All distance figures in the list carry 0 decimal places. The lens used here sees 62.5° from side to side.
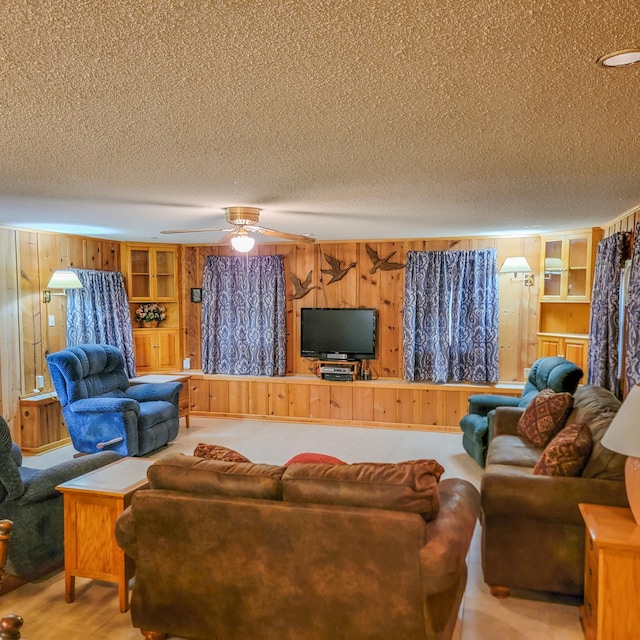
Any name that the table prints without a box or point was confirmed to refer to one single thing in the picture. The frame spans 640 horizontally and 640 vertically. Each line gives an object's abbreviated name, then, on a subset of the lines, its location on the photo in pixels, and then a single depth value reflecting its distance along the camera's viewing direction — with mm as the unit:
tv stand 6770
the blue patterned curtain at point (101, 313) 6137
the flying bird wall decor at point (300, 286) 7184
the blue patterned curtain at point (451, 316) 6445
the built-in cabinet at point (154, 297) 7195
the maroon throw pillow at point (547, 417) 3930
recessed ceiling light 1540
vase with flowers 7312
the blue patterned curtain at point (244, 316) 7191
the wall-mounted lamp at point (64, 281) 5656
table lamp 2221
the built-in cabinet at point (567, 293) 5531
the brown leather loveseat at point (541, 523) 2670
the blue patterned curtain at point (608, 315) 4383
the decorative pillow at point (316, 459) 2582
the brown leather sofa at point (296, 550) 2078
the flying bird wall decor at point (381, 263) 6832
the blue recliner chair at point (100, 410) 5062
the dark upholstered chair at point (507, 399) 4414
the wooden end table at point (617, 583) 2180
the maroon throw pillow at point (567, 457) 2768
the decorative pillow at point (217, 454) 2533
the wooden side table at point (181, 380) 6312
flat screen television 6879
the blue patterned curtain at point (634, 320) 3670
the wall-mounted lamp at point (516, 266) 5965
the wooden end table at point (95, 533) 2701
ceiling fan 4238
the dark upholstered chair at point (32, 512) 2834
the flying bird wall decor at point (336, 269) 7016
